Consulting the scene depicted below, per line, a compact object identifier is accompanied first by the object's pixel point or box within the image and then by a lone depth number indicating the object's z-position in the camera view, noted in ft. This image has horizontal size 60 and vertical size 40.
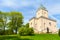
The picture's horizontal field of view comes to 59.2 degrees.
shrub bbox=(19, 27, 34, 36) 46.69
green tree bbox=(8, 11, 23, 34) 67.53
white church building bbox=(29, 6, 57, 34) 67.44
